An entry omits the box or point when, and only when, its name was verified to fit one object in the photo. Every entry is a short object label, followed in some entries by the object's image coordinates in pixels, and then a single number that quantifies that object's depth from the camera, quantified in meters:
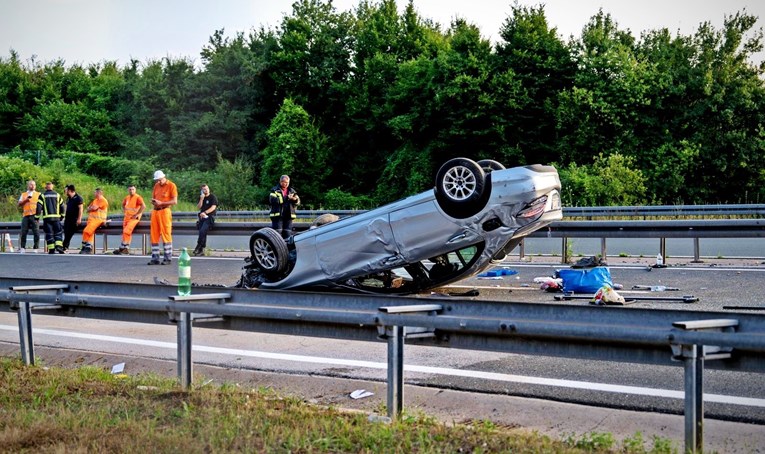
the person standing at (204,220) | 22.16
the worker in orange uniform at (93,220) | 24.77
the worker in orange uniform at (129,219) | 23.25
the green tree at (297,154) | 46.28
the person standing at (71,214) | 25.30
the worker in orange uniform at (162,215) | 19.64
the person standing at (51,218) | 25.03
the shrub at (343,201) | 42.66
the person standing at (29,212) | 25.89
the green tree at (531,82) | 39.03
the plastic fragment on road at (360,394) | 6.69
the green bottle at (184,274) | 7.31
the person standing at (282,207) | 19.53
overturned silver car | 9.93
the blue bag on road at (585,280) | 11.88
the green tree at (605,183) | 33.41
